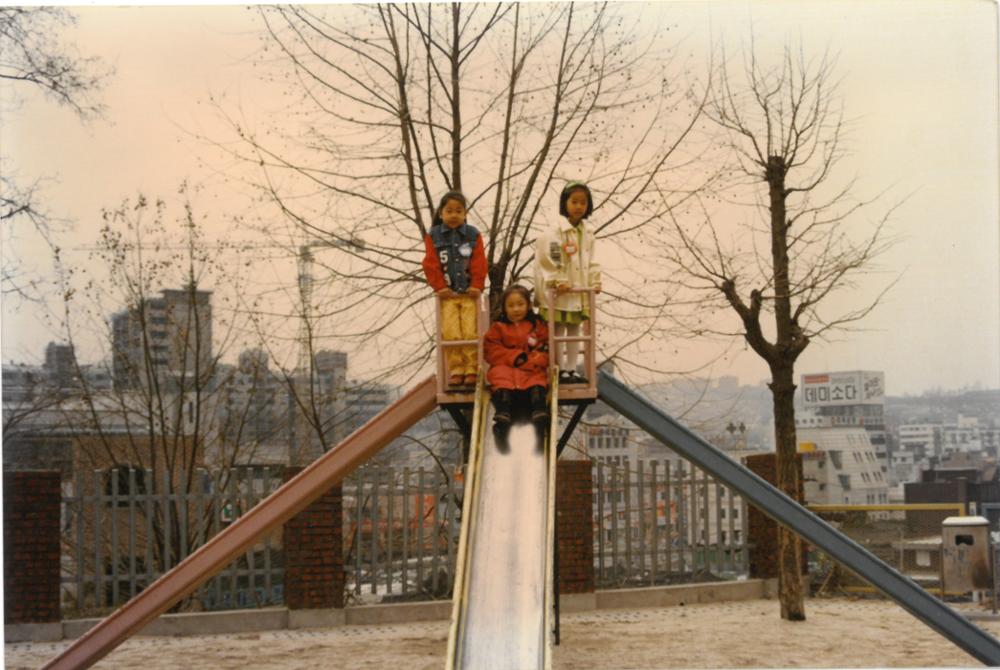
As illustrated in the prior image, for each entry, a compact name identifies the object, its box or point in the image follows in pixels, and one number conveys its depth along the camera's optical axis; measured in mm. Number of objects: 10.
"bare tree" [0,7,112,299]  11734
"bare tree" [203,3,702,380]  12242
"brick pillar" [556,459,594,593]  12891
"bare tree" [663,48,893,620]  13086
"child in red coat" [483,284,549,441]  7613
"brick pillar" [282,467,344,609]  12242
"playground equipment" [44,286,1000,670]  6047
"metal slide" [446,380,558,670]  5898
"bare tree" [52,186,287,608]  15070
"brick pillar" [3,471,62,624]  11383
